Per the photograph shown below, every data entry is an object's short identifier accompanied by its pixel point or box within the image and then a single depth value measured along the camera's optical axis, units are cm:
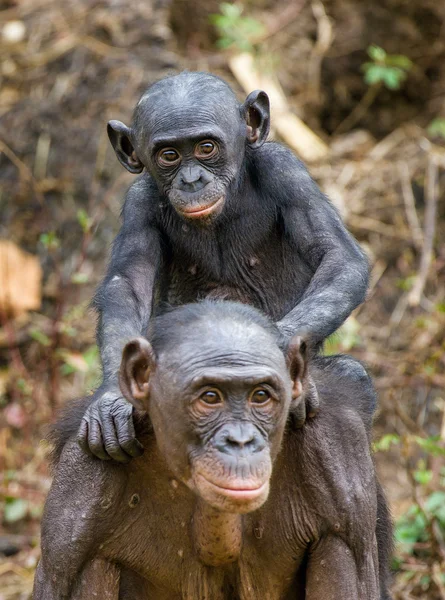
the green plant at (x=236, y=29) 1188
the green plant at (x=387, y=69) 1201
